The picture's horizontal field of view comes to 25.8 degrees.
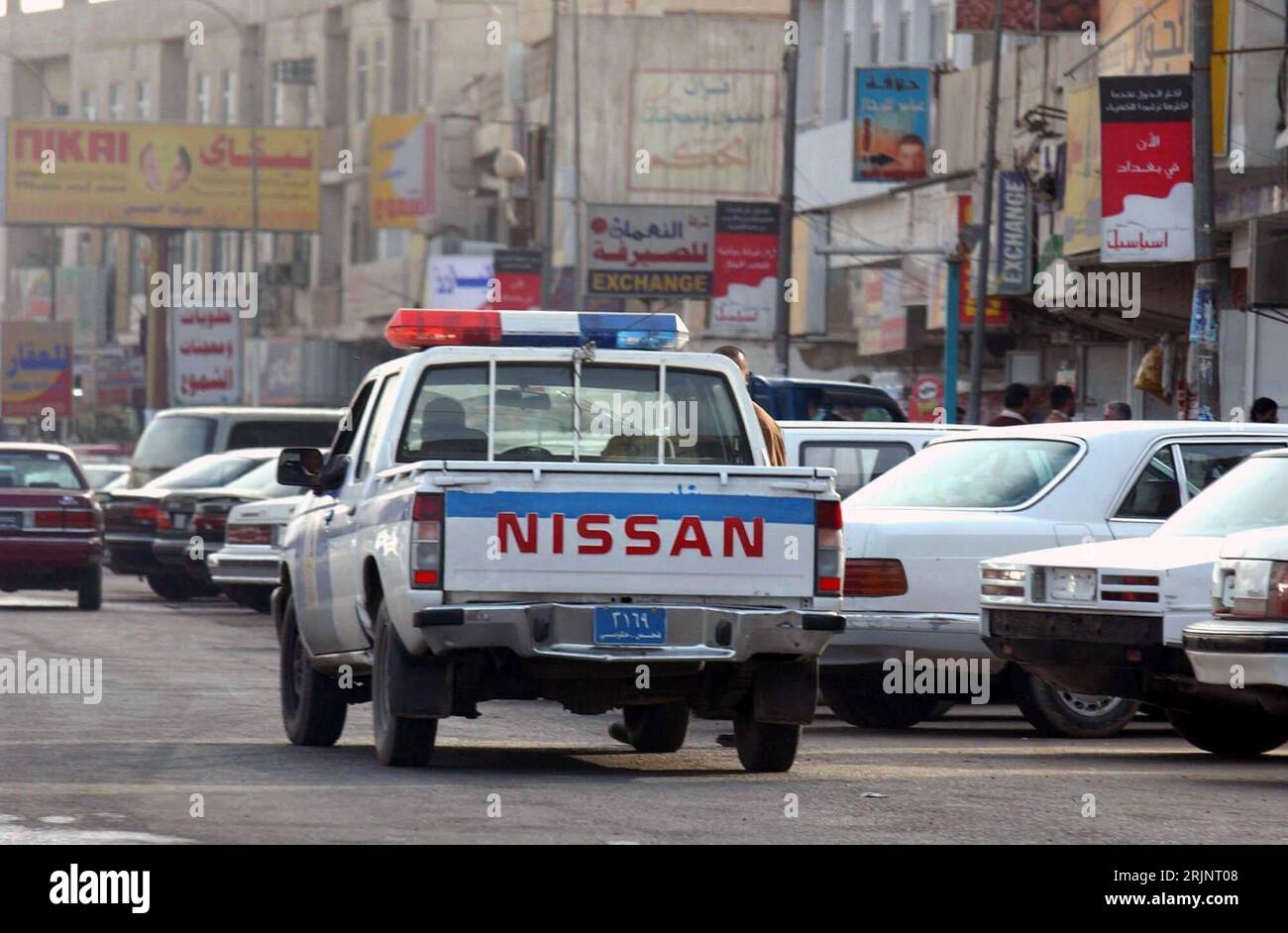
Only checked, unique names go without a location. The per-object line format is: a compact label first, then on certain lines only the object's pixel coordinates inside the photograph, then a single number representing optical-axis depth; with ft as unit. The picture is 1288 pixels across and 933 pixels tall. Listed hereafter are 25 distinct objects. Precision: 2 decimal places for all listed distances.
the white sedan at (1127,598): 40.75
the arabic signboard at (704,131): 187.83
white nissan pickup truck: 36.88
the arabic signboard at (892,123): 129.18
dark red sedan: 87.35
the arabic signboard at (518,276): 173.99
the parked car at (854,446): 57.67
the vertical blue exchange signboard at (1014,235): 114.21
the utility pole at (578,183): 166.20
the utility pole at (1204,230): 71.26
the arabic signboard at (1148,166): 82.89
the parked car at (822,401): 80.02
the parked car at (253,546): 81.46
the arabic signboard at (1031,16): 108.68
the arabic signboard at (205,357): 190.90
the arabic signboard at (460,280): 198.49
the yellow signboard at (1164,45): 82.17
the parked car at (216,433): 102.47
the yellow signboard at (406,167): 215.10
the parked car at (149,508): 93.86
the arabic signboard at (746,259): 138.92
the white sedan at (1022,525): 47.21
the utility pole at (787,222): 124.98
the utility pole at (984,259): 114.83
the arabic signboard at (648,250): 149.48
